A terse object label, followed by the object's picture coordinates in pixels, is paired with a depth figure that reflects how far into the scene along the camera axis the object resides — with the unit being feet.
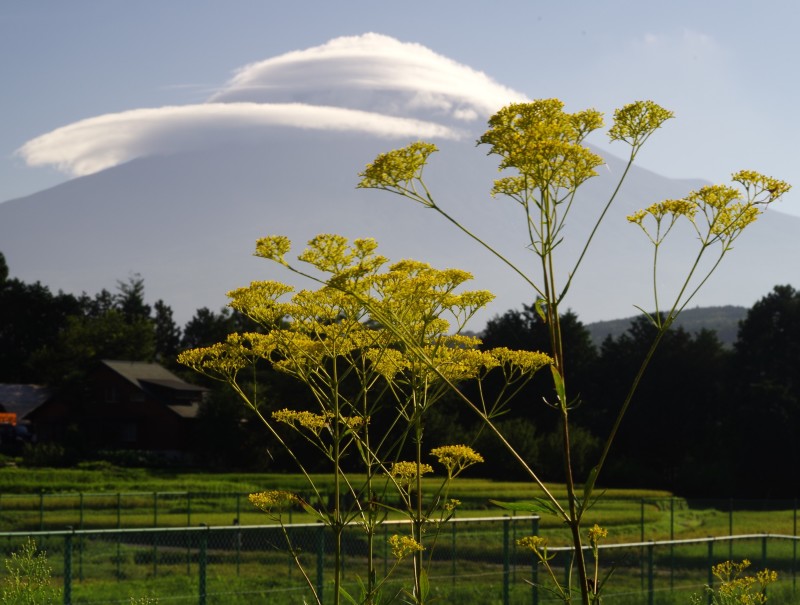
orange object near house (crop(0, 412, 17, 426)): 217.36
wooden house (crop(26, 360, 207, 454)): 220.84
